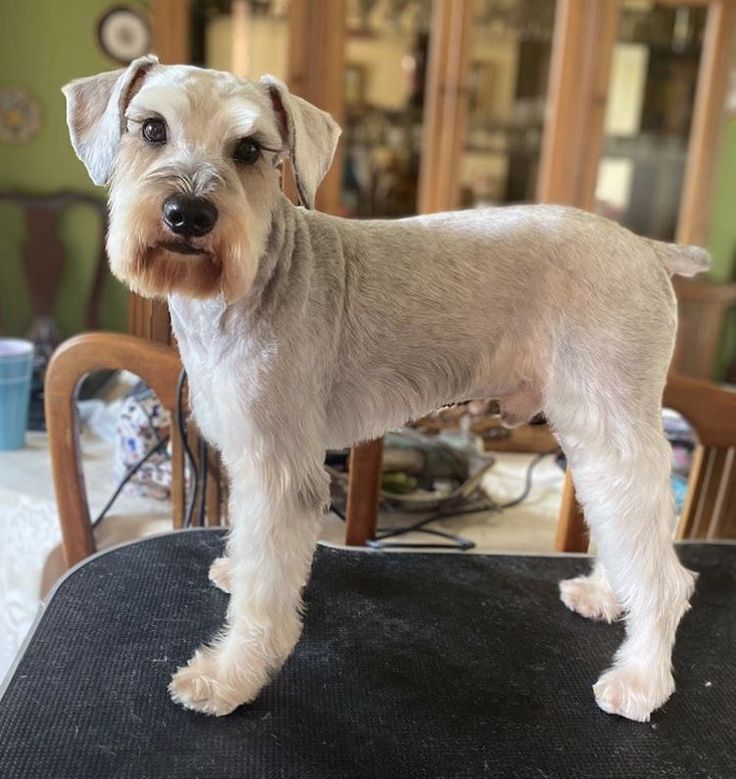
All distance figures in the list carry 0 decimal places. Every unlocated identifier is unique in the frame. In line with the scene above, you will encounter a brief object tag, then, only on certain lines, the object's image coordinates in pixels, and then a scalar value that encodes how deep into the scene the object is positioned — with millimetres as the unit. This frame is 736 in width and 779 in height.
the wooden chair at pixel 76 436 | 1306
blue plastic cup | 1861
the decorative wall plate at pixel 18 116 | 2830
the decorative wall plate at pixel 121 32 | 2820
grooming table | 920
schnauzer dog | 910
